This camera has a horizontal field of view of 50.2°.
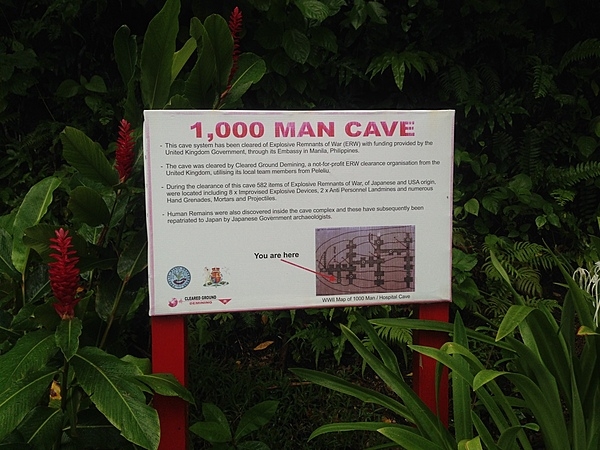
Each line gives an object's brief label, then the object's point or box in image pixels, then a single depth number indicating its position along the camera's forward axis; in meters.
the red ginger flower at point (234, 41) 2.14
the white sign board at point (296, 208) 1.88
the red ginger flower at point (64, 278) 1.65
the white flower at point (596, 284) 1.80
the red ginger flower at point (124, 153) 1.94
